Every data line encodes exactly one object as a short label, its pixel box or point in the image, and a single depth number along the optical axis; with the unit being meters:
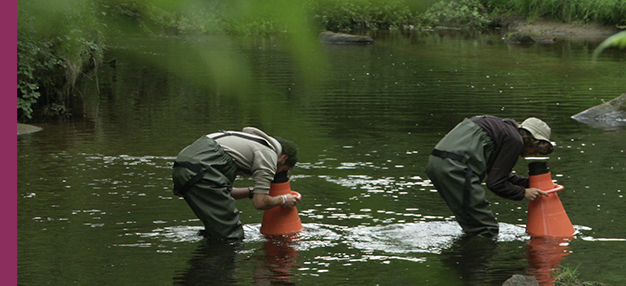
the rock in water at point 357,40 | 65.41
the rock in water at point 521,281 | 9.70
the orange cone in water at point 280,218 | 13.58
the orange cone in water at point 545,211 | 13.26
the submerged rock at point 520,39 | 70.89
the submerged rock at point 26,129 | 26.45
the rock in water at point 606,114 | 29.81
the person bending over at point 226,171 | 12.57
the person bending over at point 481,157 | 12.59
